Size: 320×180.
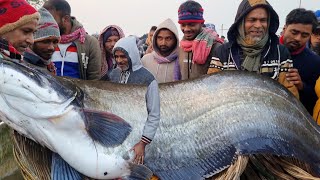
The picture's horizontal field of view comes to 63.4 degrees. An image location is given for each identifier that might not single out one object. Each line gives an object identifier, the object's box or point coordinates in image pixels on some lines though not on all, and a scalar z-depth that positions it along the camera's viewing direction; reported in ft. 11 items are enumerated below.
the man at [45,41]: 6.84
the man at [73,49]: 8.49
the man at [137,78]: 5.14
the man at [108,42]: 9.94
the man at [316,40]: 9.56
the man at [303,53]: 7.34
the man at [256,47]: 6.68
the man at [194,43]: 8.02
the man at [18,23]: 5.81
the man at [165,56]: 8.10
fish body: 4.65
